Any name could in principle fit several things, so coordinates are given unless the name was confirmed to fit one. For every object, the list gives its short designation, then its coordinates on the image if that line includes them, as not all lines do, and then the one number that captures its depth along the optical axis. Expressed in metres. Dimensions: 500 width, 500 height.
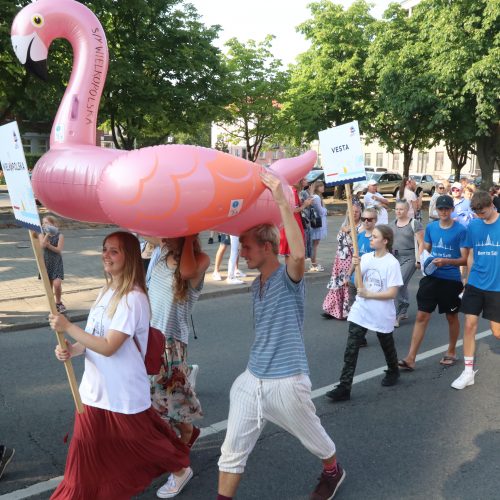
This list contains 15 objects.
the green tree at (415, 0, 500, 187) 21.52
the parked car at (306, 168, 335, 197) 30.00
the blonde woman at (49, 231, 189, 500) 2.80
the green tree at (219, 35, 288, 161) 26.31
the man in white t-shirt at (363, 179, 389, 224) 9.00
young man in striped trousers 2.92
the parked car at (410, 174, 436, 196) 38.47
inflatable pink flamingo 2.41
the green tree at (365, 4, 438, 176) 23.88
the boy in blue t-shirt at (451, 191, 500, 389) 5.02
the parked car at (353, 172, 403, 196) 34.59
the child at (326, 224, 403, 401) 4.84
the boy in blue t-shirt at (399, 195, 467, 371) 5.57
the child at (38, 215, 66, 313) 7.31
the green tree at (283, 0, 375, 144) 28.64
